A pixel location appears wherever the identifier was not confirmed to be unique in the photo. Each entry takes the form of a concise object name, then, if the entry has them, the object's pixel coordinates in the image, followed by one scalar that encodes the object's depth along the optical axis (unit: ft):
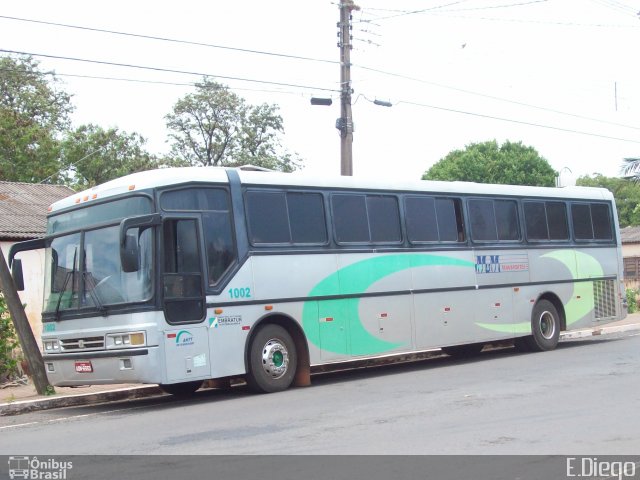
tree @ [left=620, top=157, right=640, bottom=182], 120.67
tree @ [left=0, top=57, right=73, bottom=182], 146.61
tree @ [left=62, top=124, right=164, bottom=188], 154.71
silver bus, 42.19
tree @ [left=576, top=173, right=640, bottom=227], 291.79
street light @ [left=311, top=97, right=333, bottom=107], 79.41
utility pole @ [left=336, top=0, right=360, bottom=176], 76.84
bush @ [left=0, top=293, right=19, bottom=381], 57.62
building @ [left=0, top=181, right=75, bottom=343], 75.25
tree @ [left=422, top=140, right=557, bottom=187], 226.79
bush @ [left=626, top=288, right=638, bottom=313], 115.96
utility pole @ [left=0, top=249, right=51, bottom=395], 50.08
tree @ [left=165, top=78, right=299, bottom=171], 157.89
